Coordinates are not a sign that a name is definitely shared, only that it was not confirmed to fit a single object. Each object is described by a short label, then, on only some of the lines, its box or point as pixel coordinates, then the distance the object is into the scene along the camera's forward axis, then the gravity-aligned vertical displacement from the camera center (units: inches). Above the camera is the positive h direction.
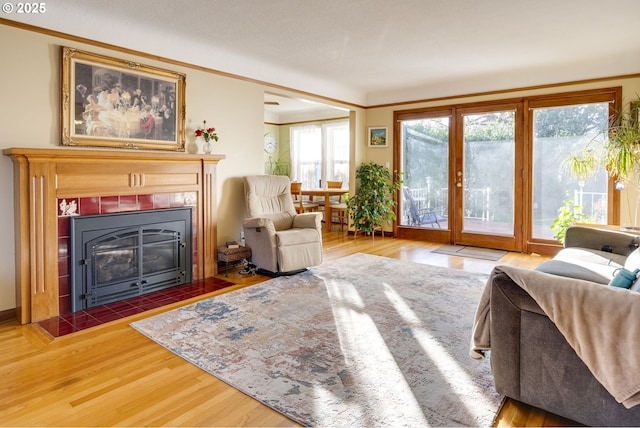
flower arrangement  163.3 +29.6
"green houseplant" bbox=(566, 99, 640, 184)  167.3 +23.0
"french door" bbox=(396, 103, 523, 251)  219.0 +16.8
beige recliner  160.9 -11.4
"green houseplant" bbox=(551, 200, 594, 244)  189.6 -6.7
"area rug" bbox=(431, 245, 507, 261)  207.9 -26.8
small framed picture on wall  263.9 +44.9
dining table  282.0 +6.9
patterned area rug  73.0 -35.7
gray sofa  62.2 -27.5
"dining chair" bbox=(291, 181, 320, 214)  280.5 -0.3
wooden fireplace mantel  113.2 +4.1
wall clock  354.0 +55.2
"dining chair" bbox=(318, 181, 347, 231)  286.2 -2.5
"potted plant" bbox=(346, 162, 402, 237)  252.8 +3.0
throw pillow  73.1 -14.1
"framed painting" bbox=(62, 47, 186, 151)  127.7 +35.4
